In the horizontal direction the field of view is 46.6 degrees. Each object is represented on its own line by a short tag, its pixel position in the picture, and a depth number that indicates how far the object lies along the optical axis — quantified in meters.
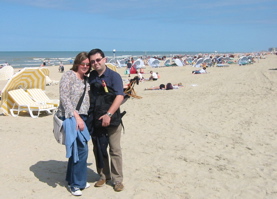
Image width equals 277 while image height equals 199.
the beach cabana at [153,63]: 31.41
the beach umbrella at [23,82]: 8.07
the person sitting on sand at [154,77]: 17.27
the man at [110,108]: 3.37
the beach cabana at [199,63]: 30.56
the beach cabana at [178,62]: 33.03
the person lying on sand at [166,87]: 12.86
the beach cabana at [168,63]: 33.62
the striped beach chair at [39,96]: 8.52
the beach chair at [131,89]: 10.47
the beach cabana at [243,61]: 32.20
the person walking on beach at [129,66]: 22.80
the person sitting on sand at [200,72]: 21.73
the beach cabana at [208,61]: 31.56
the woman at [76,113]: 3.34
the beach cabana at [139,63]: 28.43
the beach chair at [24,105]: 7.96
